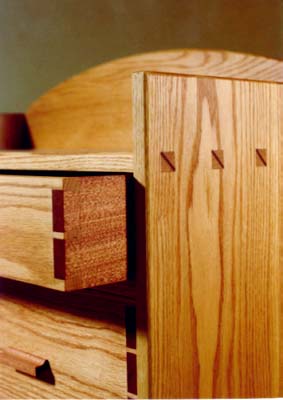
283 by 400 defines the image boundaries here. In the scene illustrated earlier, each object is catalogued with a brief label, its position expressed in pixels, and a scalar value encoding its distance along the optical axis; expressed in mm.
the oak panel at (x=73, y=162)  824
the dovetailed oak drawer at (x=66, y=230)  755
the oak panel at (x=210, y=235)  814
